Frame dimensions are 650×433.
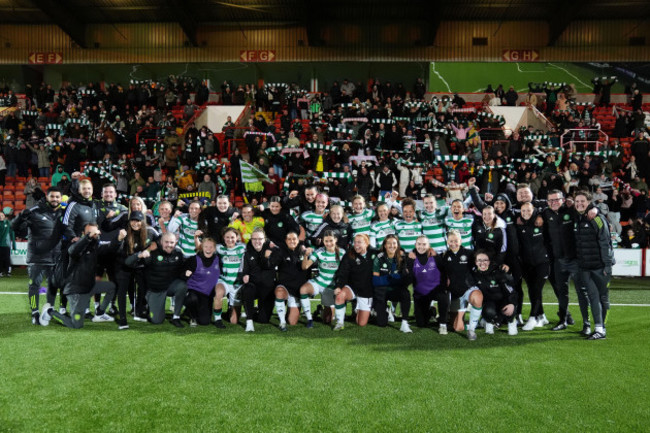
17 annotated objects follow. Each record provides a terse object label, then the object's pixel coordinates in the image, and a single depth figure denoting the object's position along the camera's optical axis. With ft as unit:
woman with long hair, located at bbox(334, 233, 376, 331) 24.71
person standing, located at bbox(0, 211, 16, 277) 44.06
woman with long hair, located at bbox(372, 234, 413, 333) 24.30
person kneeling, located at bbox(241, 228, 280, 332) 24.76
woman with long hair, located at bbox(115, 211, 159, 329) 24.07
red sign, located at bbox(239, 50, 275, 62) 92.12
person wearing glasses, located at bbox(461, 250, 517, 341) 23.43
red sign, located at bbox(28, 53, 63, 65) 93.76
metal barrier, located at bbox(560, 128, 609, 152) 63.62
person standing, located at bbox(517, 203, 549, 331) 24.71
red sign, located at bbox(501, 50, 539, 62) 88.79
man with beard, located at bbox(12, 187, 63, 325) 24.22
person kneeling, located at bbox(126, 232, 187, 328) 24.48
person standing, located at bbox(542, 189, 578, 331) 23.89
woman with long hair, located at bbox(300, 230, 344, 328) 24.98
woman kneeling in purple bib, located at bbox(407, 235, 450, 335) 24.27
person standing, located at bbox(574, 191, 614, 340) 22.25
